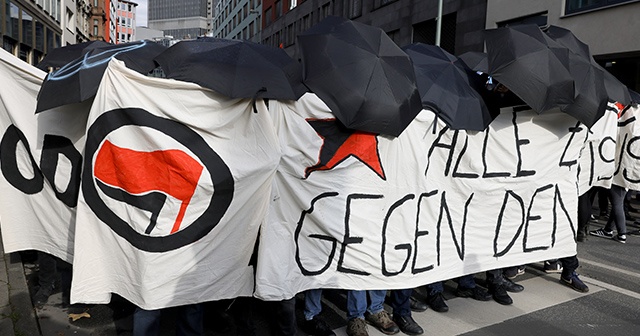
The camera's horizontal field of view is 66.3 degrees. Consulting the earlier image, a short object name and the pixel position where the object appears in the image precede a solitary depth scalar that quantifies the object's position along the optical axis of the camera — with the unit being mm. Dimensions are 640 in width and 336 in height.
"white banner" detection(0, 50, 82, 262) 3652
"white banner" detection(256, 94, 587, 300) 3480
